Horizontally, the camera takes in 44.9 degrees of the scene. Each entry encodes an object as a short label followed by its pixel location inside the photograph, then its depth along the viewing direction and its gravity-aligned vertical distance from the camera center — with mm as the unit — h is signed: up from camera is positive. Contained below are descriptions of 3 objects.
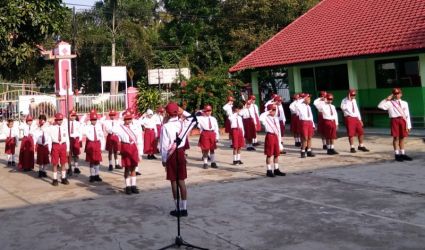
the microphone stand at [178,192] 6453 -572
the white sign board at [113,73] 30756 +5053
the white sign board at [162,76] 26844 +4123
